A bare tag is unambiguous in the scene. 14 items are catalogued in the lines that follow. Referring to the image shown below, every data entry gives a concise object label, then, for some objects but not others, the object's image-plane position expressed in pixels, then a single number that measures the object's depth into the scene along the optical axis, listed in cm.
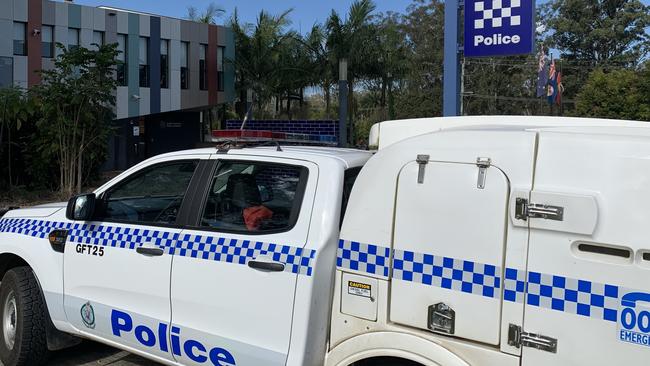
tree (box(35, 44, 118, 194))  1381
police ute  225
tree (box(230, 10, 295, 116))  3212
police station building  2523
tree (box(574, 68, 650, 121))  1950
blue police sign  741
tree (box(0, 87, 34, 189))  1416
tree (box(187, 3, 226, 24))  3606
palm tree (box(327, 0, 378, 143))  2862
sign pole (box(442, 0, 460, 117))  796
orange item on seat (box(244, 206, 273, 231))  334
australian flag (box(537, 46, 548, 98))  2789
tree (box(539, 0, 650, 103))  4488
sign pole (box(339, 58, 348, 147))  1891
